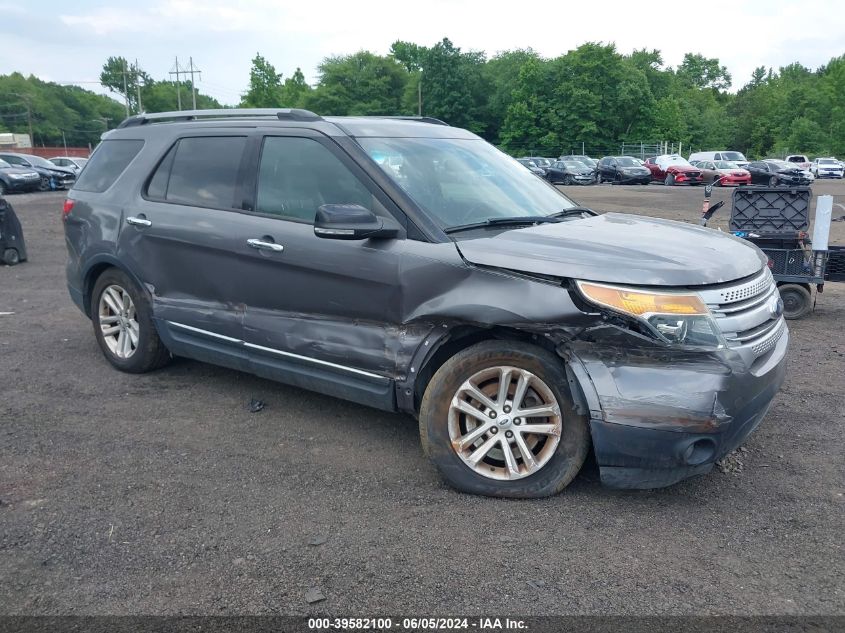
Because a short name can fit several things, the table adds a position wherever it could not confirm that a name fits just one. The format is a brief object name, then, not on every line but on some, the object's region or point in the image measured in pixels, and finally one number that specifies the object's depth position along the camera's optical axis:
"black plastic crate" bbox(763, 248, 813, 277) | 7.69
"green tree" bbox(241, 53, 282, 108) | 96.44
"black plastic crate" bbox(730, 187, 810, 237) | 8.07
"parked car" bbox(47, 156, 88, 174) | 35.86
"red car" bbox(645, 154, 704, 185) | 37.22
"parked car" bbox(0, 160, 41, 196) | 28.67
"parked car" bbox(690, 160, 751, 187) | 34.50
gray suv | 3.30
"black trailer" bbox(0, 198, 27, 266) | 11.13
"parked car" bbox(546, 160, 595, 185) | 41.25
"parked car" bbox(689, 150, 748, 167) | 42.62
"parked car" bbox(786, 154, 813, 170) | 48.04
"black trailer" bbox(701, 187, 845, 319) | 7.67
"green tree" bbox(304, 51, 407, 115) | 88.38
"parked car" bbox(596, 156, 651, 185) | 39.75
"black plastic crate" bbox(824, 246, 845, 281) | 7.84
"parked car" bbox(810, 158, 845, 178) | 46.50
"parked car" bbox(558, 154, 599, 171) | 43.60
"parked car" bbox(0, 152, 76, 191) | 31.73
